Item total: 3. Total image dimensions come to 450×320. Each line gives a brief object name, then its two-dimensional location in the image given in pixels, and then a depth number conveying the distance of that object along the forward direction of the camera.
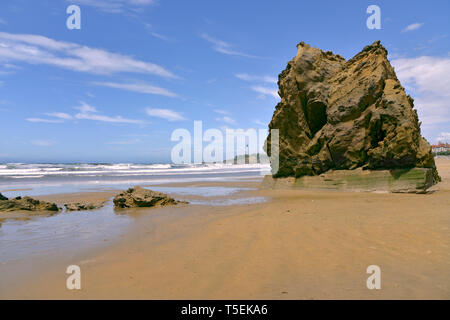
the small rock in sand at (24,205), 8.51
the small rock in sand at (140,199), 9.38
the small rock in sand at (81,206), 9.10
